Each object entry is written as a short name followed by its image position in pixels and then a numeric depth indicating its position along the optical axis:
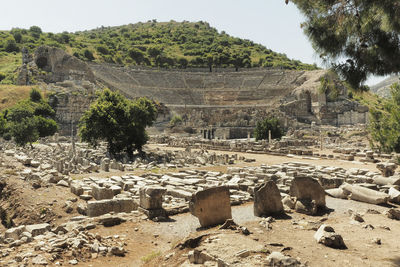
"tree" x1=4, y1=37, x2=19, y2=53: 89.77
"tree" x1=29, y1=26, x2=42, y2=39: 109.01
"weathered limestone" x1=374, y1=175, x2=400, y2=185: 11.46
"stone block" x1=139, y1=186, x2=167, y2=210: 8.62
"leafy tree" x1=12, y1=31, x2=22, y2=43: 97.90
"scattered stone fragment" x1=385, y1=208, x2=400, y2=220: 8.03
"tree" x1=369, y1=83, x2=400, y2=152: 20.10
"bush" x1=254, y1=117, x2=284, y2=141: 39.88
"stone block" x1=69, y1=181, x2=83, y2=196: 11.27
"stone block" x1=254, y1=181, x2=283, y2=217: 8.23
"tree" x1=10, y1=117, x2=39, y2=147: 32.22
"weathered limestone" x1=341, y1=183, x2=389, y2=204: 9.88
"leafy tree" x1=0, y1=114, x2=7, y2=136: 43.03
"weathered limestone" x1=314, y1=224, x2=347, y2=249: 5.82
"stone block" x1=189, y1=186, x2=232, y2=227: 7.38
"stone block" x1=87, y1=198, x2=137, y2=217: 8.85
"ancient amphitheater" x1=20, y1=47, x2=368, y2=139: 59.31
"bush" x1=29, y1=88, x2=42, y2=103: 54.41
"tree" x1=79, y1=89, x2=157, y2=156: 23.45
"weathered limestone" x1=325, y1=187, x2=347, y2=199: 10.84
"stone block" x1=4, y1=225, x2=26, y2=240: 7.47
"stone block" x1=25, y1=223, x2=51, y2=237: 7.48
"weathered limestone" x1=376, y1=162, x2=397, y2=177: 13.98
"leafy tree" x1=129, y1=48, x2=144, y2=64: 101.62
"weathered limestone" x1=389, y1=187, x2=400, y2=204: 10.00
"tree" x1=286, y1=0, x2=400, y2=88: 6.90
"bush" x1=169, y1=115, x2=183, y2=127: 58.44
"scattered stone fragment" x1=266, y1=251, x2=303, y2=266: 4.45
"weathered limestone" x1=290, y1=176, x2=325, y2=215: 8.97
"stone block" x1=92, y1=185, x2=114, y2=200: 10.16
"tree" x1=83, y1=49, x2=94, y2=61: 89.50
